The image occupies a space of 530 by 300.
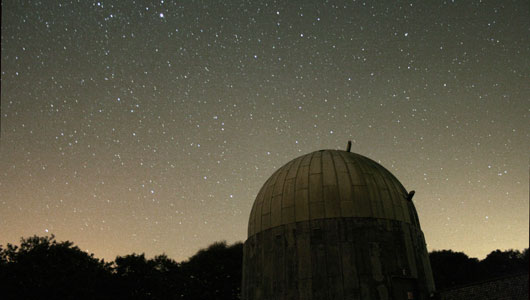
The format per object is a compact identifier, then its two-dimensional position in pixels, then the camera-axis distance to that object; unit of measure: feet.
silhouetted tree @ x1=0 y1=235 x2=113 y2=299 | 83.35
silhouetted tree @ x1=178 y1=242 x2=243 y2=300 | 122.52
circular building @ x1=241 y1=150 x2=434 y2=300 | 49.39
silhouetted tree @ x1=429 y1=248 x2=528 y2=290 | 132.87
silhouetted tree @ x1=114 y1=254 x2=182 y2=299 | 111.24
